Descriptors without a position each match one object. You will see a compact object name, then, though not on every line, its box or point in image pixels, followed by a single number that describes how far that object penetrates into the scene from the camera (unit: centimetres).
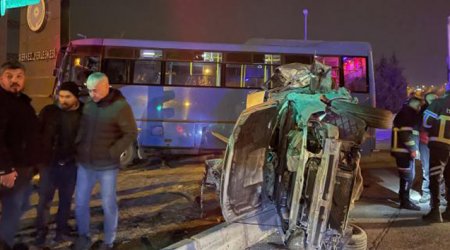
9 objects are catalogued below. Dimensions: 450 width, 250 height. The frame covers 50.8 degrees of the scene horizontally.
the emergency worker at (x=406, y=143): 789
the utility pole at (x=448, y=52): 1004
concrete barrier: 475
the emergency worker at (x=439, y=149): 688
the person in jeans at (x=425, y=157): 845
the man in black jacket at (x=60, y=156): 519
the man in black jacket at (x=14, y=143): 429
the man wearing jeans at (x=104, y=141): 468
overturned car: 466
